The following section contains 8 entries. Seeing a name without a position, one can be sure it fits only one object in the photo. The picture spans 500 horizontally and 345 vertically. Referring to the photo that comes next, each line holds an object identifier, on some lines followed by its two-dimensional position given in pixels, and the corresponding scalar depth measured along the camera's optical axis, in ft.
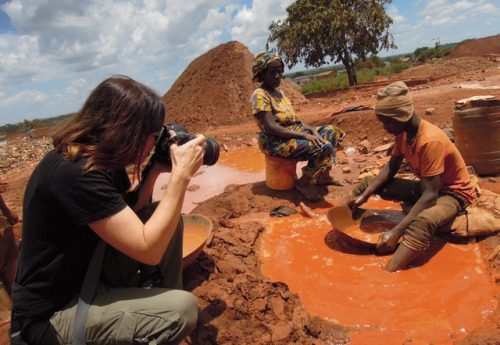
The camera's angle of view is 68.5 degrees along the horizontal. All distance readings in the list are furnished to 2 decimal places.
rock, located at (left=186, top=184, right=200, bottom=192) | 17.35
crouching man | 8.36
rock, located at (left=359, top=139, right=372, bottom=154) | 18.72
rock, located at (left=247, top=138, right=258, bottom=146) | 26.27
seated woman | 12.74
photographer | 4.49
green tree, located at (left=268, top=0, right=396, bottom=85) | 50.42
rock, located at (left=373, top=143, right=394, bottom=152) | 17.50
